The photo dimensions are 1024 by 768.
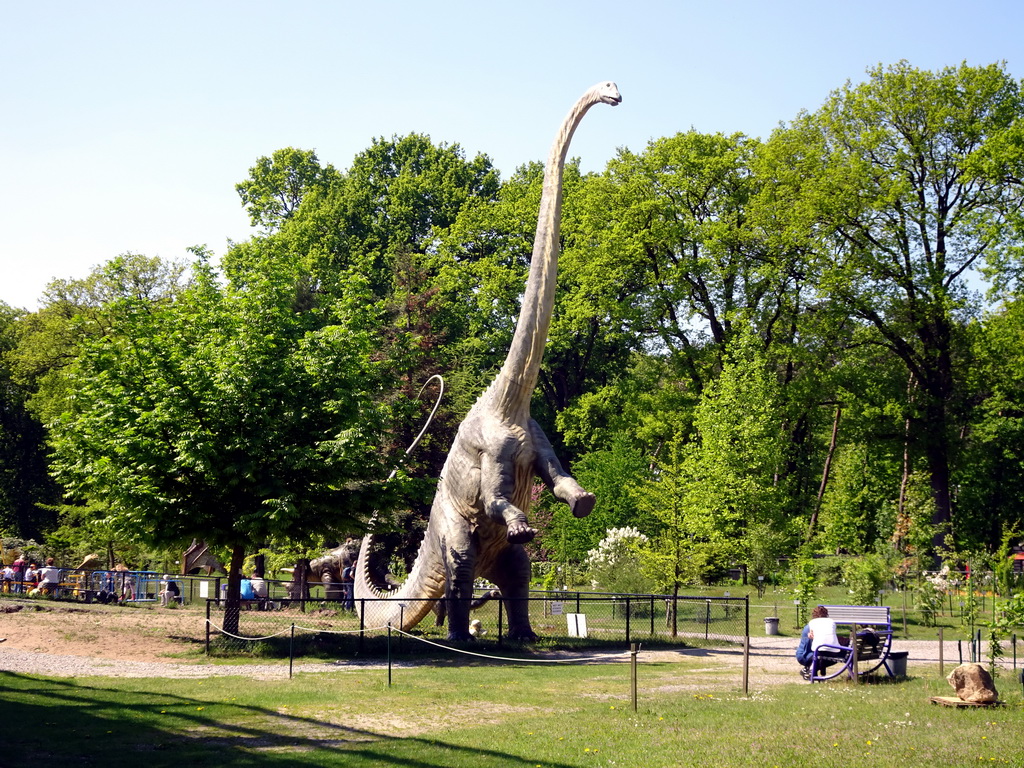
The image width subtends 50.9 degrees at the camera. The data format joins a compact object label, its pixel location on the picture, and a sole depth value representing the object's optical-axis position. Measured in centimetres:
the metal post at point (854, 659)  1488
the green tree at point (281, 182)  5669
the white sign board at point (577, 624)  2182
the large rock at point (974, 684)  1240
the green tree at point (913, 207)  3516
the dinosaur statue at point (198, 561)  3816
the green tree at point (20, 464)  4622
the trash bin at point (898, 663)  1576
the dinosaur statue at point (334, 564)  3050
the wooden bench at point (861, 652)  1519
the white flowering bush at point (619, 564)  2828
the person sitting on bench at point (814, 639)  1535
